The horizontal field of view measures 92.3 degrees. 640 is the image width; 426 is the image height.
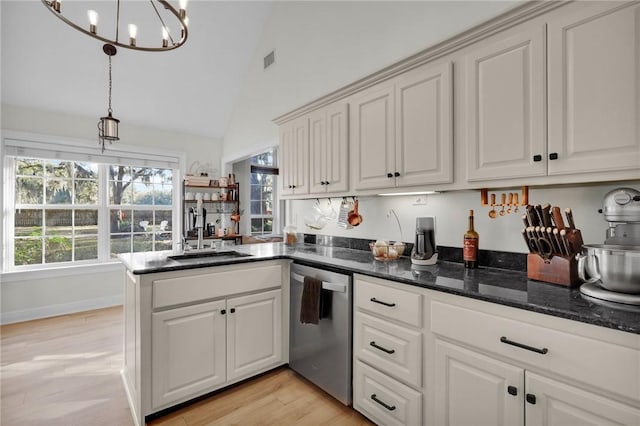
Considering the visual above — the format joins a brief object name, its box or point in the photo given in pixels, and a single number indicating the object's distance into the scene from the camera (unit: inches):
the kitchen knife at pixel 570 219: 56.0
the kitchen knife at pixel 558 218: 56.4
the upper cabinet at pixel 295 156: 109.6
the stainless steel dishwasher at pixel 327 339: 76.5
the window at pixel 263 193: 226.1
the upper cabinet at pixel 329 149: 94.7
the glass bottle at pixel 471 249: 73.4
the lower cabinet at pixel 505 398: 41.6
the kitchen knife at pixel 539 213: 57.9
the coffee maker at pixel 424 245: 78.8
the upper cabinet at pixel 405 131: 70.3
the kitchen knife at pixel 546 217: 57.7
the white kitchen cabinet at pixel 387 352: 62.3
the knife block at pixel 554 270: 54.6
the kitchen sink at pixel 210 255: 92.2
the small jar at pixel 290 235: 129.2
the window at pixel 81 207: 147.9
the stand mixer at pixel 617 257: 44.8
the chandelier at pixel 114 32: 70.2
